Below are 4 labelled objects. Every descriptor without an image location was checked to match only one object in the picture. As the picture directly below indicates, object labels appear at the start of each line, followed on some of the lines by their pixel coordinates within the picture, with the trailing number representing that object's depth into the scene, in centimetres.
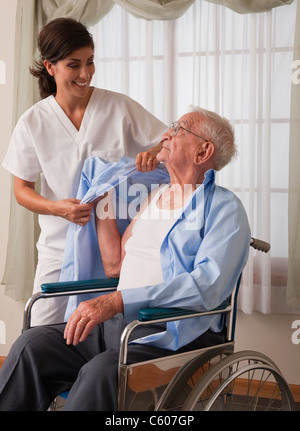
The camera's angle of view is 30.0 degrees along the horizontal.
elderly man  162
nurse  226
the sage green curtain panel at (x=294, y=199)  276
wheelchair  150
